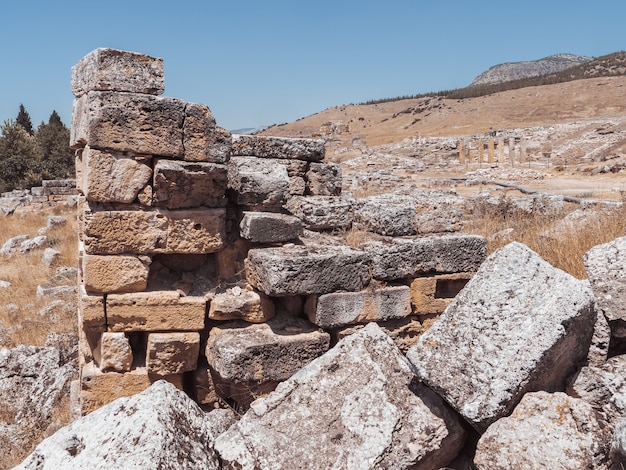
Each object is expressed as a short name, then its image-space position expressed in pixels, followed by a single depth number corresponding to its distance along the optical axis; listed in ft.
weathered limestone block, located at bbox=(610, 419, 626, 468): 7.59
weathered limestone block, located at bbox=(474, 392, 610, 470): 8.24
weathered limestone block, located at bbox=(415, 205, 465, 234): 15.35
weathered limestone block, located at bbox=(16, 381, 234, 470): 7.78
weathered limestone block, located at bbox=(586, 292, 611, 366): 10.35
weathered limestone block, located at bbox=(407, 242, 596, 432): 9.03
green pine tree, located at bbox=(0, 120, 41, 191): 90.63
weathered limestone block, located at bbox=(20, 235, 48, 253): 40.04
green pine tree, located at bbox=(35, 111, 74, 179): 97.55
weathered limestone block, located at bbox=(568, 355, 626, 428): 9.04
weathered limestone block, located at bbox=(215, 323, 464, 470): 9.11
